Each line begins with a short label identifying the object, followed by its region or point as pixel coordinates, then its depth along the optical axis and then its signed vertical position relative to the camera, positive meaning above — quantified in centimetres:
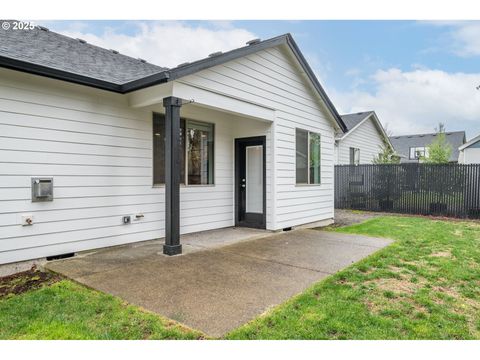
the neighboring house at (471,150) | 2070 +168
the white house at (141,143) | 448 +61
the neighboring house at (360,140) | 1535 +192
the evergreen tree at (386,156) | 1652 +106
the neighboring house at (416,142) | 3353 +369
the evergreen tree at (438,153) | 1728 +127
